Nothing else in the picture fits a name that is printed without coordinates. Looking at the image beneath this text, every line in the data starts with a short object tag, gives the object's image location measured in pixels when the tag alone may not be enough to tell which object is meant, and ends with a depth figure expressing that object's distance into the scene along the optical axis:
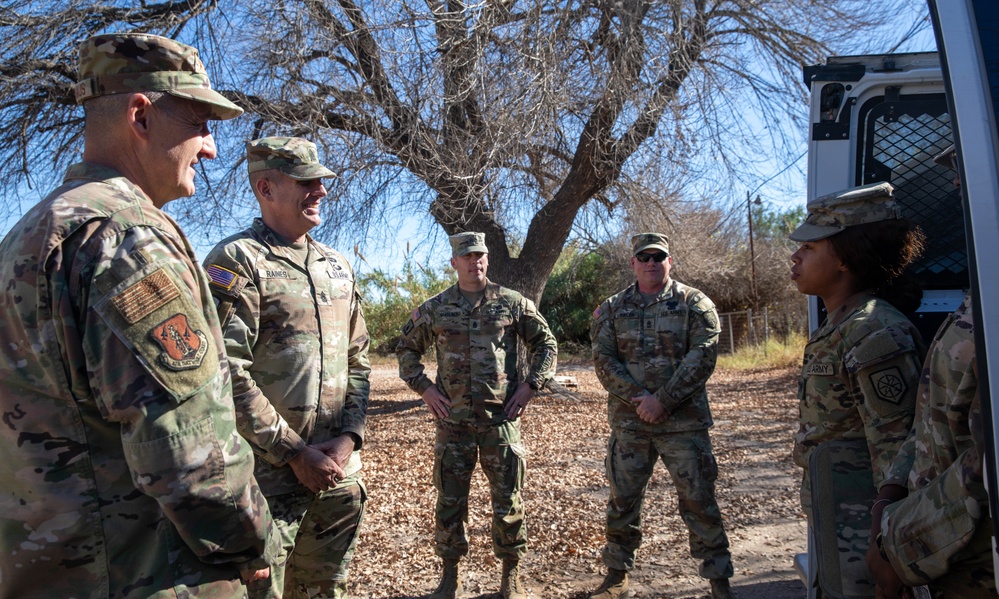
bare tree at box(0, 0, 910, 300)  7.45
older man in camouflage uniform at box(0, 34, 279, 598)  1.46
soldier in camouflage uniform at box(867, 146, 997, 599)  1.46
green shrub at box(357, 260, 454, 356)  20.88
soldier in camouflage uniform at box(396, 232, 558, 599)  3.93
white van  2.75
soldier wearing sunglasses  3.73
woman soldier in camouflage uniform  2.11
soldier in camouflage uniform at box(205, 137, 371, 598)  2.58
